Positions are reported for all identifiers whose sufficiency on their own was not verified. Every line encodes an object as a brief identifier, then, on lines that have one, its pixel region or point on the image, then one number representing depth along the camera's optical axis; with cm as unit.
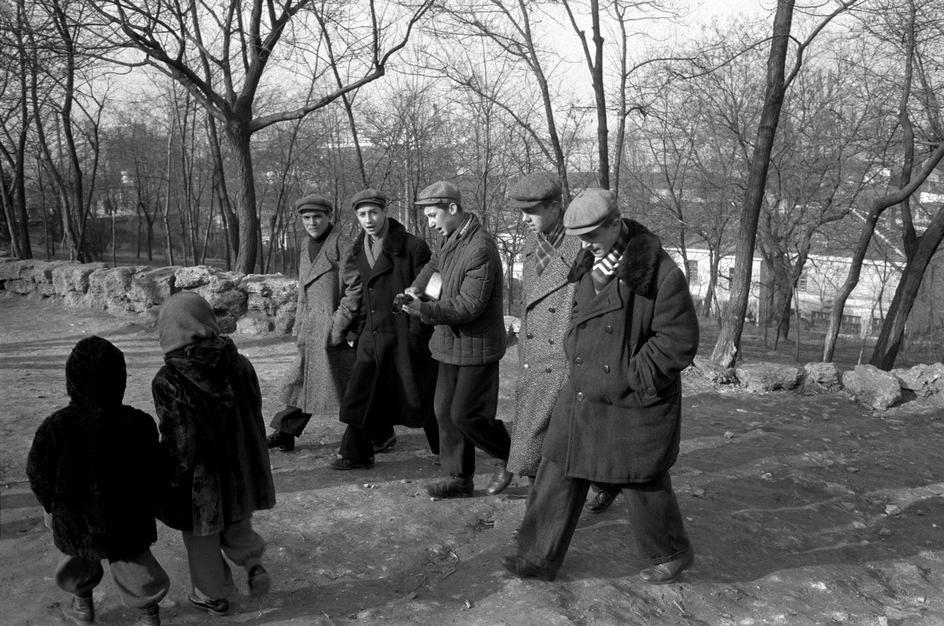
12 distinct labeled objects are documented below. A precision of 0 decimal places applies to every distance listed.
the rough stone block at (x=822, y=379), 784
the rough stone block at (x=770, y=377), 781
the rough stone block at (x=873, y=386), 745
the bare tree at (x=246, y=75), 1091
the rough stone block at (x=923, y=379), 751
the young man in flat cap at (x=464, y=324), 421
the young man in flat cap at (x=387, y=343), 478
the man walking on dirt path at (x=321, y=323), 510
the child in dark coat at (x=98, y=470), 268
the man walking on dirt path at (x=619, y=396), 307
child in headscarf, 287
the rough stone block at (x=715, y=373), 799
